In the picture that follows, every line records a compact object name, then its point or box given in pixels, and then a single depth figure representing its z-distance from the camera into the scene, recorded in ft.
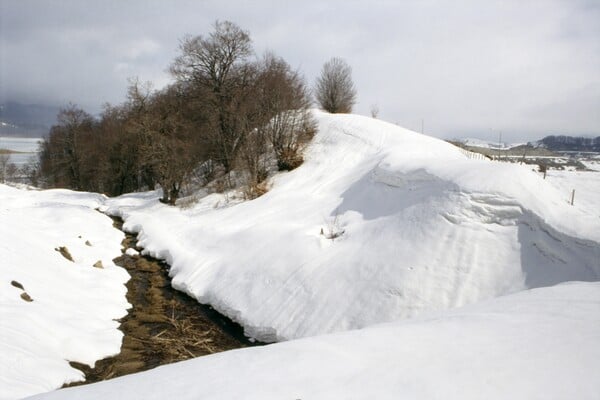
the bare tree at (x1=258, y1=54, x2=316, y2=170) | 64.90
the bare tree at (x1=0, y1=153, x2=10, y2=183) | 174.38
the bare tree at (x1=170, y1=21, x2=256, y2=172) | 70.59
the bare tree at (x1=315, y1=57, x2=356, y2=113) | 98.02
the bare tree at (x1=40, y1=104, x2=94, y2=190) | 120.67
